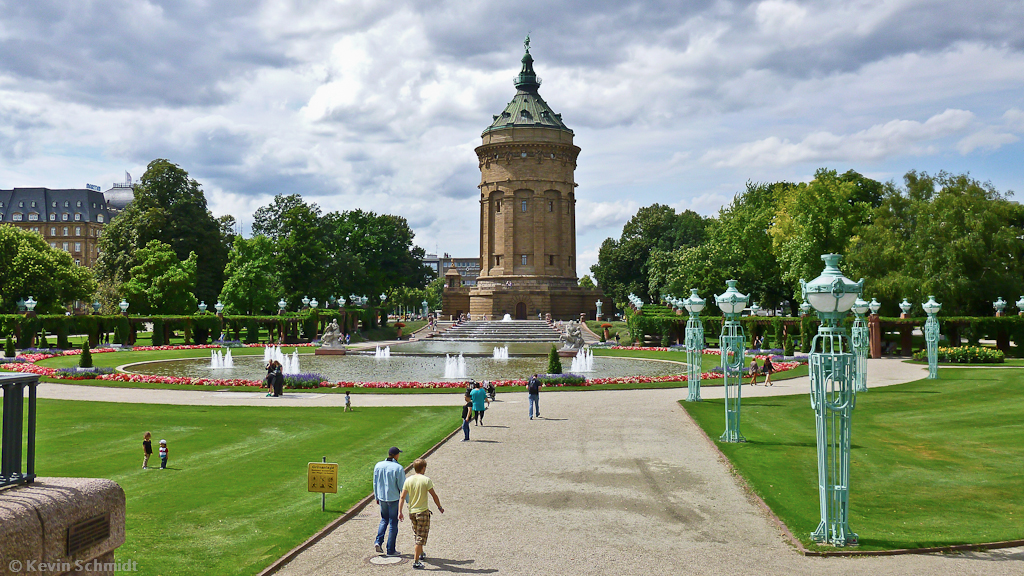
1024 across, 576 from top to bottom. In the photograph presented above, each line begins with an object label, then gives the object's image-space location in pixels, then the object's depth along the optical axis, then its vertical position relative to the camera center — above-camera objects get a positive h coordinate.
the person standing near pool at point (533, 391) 23.38 -2.28
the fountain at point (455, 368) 38.22 -2.64
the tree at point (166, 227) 78.25 +10.13
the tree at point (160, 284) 68.06 +3.35
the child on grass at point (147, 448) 15.80 -2.79
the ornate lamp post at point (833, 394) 11.34 -1.15
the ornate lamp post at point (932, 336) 34.22 -0.74
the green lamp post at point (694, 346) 25.84 -0.95
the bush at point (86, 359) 37.78 -2.04
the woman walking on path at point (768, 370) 33.22 -2.42
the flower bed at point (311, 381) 31.84 -2.79
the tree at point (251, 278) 73.06 +4.21
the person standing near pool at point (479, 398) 21.55 -2.32
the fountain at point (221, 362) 43.77 -2.57
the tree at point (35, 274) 65.06 +4.24
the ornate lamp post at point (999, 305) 48.38 +1.03
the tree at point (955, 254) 52.00 +4.85
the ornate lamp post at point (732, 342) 19.61 -0.61
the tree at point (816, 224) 61.09 +8.49
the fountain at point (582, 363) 42.30 -2.62
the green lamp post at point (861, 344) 31.64 -1.08
